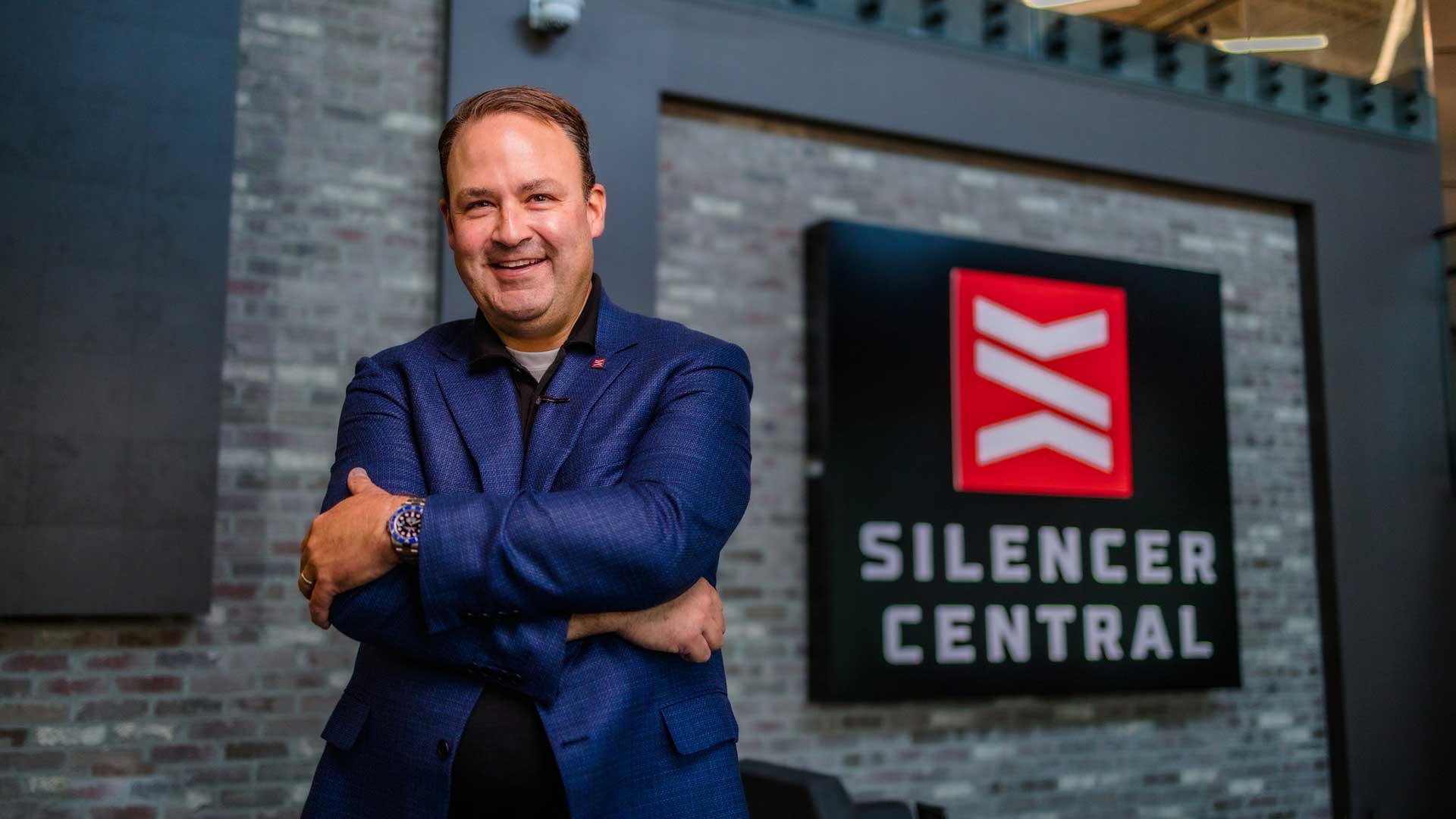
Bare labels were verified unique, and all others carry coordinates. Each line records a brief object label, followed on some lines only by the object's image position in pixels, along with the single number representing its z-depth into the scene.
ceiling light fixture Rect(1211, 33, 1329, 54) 5.68
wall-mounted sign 4.46
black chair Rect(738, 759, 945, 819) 2.57
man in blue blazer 1.37
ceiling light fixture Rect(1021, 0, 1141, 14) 5.25
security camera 4.04
